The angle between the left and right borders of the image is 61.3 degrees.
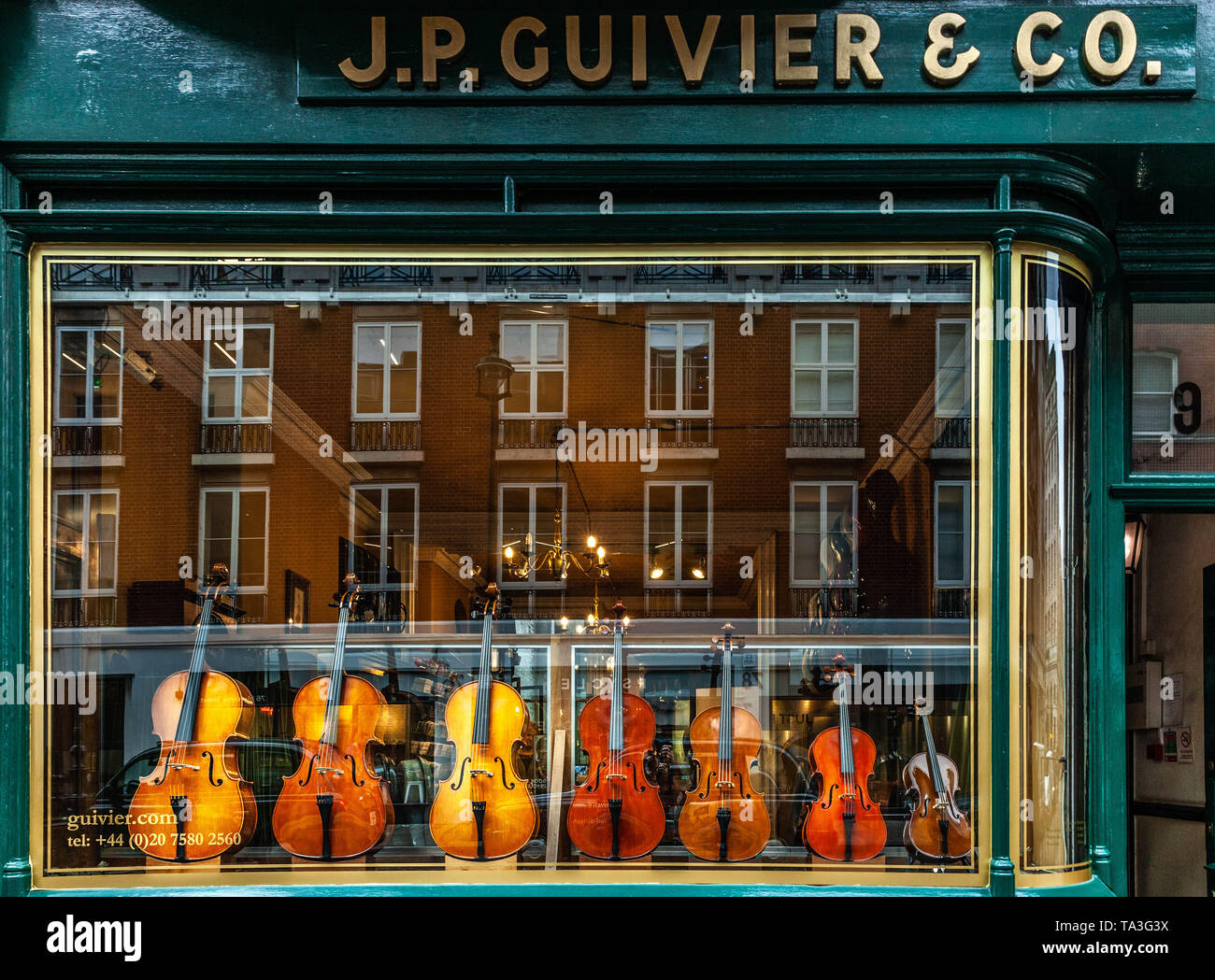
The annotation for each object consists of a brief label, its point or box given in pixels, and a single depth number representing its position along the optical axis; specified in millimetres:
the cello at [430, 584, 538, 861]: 5184
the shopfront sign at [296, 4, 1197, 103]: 5074
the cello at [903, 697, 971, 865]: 5027
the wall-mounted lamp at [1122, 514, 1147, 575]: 6945
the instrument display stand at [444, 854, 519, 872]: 5137
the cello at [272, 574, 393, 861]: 5113
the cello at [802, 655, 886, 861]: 5129
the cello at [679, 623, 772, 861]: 5195
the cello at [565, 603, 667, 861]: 5219
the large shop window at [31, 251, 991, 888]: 5129
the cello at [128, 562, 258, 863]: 5094
